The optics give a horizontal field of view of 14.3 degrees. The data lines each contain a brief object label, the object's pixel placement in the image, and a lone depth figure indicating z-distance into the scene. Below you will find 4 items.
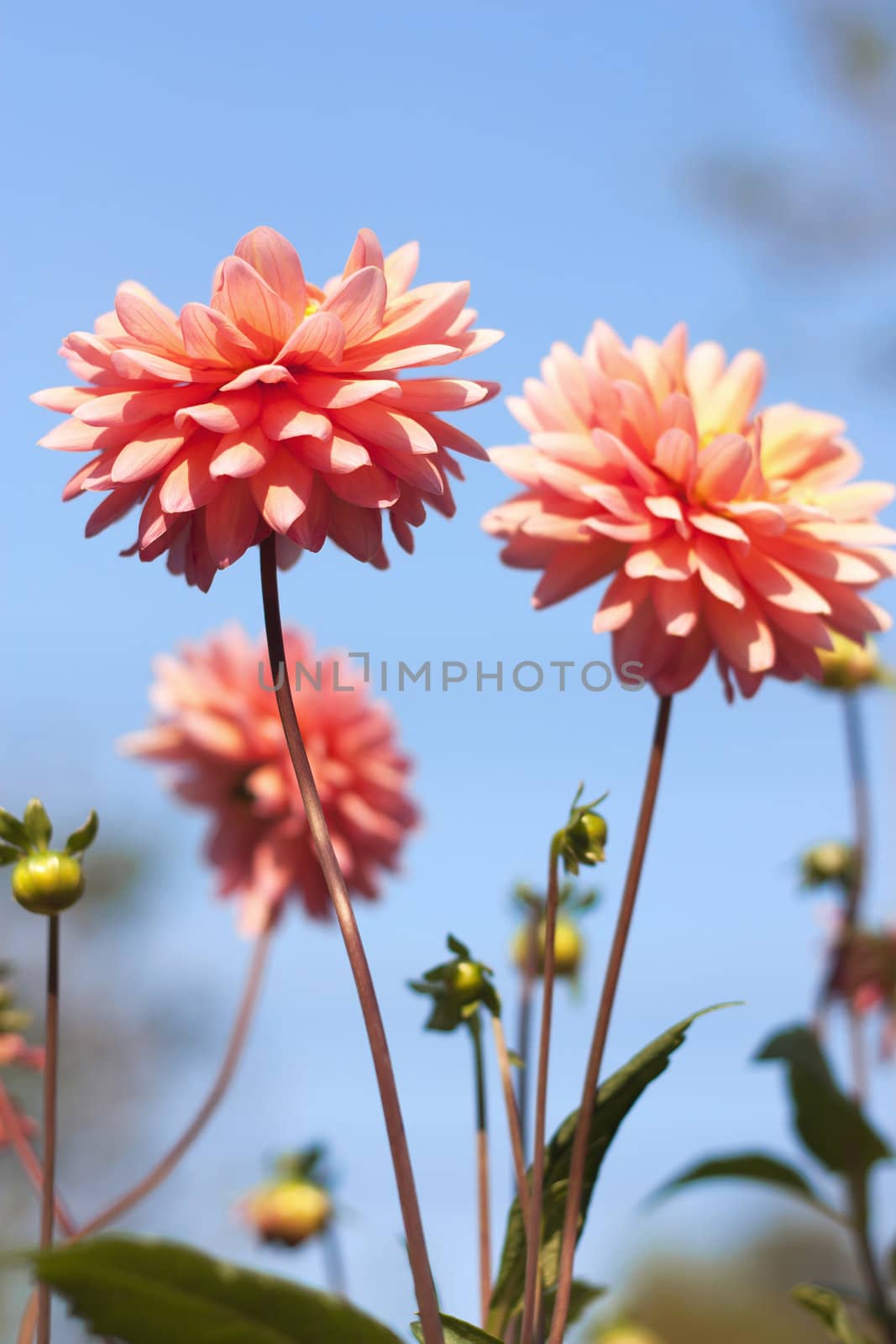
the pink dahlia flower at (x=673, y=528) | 0.80
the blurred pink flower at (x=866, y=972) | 0.97
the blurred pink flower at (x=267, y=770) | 1.09
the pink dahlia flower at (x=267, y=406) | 0.73
